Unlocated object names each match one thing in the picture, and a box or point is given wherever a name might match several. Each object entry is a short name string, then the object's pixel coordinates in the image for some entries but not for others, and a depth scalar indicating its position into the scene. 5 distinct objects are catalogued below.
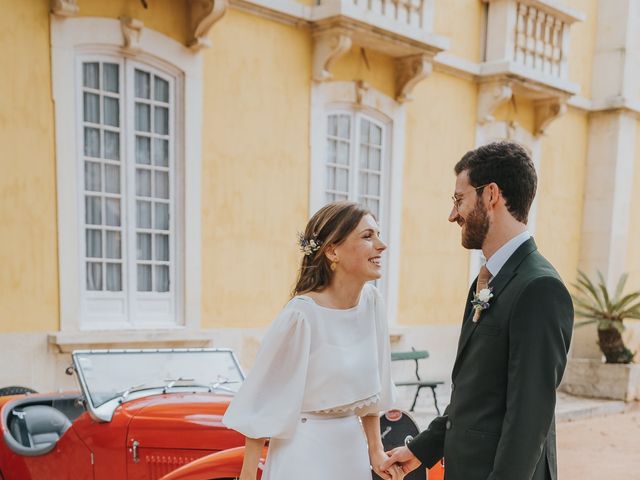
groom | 1.73
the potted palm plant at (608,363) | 9.86
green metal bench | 7.45
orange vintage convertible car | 3.33
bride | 2.26
